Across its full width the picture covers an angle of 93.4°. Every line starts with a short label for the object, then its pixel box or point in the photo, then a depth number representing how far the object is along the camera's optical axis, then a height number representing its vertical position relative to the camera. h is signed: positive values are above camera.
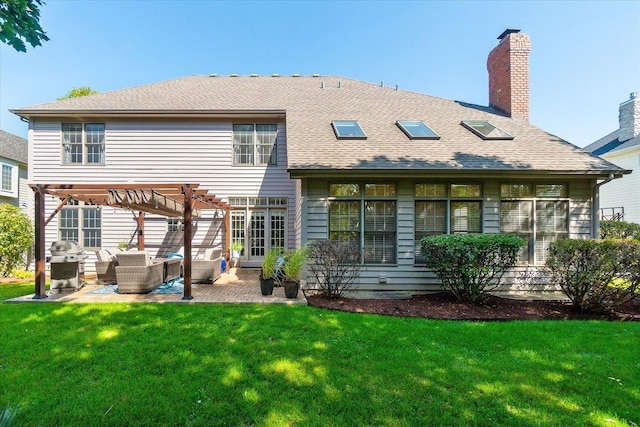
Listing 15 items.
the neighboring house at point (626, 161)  15.47 +3.06
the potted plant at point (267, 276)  6.36 -1.29
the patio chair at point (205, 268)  7.70 -1.37
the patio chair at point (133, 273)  6.46 -1.25
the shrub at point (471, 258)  5.88 -0.81
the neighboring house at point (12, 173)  15.68 +2.21
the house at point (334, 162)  7.14 +1.53
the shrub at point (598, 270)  5.39 -0.95
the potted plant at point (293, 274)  6.11 -1.20
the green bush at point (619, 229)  11.58 -0.41
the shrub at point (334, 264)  6.16 -1.00
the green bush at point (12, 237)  8.67 -0.68
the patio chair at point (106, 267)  7.55 -1.32
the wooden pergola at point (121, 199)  5.91 +0.32
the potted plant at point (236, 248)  10.14 -1.10
